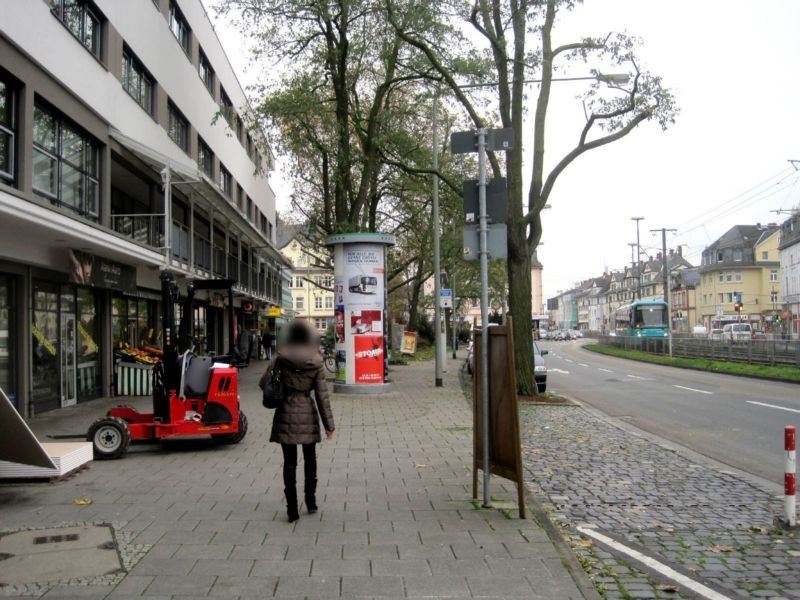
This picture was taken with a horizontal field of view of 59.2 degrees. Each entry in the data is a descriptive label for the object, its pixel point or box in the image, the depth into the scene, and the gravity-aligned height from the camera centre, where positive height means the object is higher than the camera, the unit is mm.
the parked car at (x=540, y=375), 17516 -1212
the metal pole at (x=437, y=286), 19688 +1232
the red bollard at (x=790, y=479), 5578 -1246
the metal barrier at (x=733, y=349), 26000 -1192
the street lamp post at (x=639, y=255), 60772 +6178
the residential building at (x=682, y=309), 88625 +2010
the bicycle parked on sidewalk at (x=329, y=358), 27434 -1125
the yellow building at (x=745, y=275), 85188 +5902
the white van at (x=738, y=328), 50031 -373
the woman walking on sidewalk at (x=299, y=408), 5695 -642
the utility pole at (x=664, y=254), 43325 +4796
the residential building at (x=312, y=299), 82250 +3911
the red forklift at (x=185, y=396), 8711 -797
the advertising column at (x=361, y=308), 16703 +496
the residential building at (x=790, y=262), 68188 +6032
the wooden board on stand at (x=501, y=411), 5637 -709
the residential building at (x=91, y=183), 11531 +3381
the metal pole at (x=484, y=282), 6074 +391
